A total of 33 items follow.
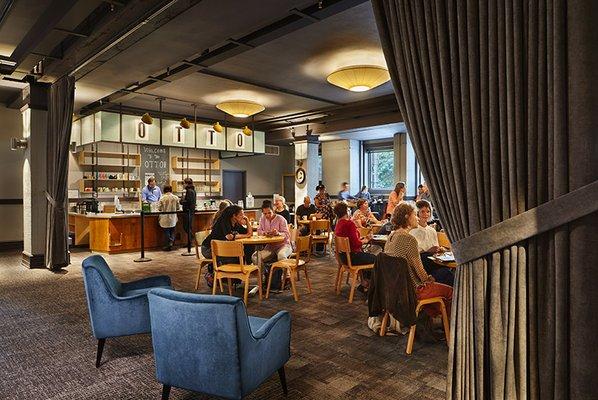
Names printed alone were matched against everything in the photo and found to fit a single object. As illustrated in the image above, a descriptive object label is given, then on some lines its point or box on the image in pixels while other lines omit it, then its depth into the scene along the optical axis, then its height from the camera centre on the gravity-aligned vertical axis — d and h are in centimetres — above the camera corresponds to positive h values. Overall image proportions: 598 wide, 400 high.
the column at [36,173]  755 +46
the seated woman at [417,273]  376 -71
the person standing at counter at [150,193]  1003 +11
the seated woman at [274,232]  584 -51
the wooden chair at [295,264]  532 -88
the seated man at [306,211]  926 -32
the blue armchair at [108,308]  335 -91
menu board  1210 +102
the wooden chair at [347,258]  523 -81
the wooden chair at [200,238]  592 -62
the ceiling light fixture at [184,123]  889 +160
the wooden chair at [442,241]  527 -57
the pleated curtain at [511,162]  162 +15
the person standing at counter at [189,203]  948 -13
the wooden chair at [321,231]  767 -65
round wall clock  1263 +67
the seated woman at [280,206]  784 -17
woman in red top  534 -58
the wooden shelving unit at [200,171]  1274 +86
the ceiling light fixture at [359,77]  640 +190
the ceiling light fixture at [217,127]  944 +160
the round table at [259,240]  534 -57
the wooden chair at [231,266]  494 -88
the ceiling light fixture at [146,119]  827 +158
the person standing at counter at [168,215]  923 -39
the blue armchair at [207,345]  236 -89
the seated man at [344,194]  1303 +9
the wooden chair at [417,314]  365 -111
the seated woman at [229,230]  561 -47
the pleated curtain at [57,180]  724 +32
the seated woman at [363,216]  736 -37
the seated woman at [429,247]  461 -60
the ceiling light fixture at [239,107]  865 +191
